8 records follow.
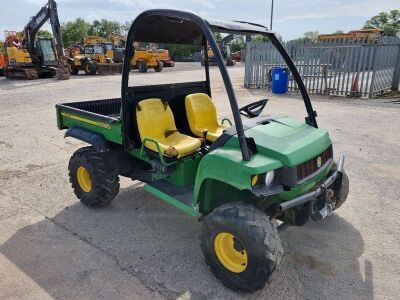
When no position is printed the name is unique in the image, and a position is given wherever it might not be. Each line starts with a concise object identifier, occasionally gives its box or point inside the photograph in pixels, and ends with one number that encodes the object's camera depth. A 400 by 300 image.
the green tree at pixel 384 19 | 64.19
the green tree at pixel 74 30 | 57.31
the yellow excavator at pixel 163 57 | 23.35
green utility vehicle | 2.49
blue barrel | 12.70
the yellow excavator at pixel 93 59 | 20.78
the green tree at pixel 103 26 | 63.94
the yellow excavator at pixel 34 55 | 17.19
